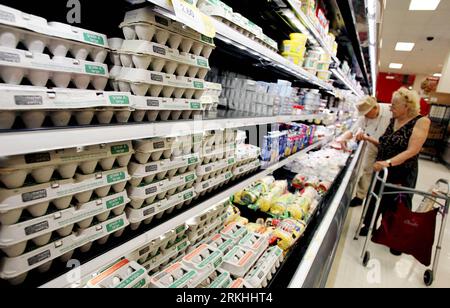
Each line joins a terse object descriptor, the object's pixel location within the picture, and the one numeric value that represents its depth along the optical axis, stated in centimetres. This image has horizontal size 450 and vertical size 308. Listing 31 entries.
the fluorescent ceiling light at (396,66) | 1271
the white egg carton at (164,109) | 80
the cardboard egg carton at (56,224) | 56
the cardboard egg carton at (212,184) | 113
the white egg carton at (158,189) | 85
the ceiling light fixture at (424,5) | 535
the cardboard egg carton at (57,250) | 56
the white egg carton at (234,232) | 134
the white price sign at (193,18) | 69
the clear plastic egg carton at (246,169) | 142
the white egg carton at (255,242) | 130
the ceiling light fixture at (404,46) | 879
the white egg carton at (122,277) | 82
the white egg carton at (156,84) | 77
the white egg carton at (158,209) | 84
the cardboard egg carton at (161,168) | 85
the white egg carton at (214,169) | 113
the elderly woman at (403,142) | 255
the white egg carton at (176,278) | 93
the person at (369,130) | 388
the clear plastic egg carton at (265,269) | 114
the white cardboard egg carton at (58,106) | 52
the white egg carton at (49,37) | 53
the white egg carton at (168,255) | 107
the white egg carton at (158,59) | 76
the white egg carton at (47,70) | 53
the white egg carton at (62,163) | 56
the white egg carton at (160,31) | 76
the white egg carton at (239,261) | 115
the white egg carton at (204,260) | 103
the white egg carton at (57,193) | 56
